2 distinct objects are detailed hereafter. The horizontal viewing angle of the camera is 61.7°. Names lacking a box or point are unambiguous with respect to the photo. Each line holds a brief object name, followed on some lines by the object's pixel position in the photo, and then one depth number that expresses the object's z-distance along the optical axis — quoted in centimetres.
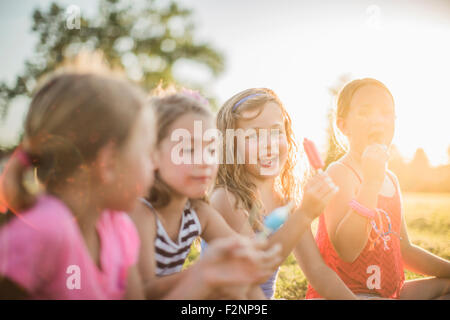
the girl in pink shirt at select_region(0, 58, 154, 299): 91
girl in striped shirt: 123
